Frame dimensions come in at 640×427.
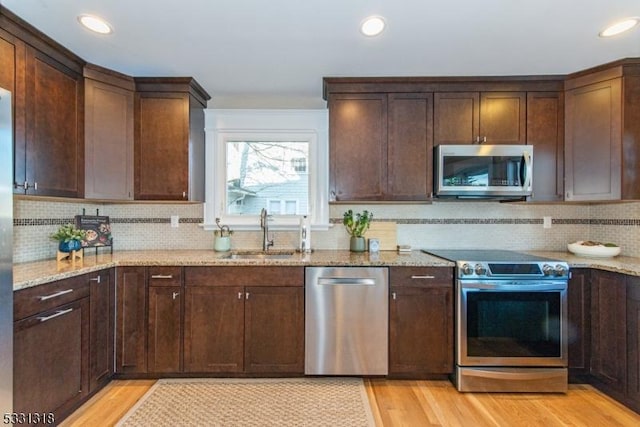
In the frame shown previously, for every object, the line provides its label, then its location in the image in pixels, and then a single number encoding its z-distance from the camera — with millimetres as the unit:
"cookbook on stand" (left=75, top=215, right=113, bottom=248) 2705
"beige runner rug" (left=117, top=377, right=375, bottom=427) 2018
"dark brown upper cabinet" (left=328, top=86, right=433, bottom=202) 2748
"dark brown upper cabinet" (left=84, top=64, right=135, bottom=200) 2477
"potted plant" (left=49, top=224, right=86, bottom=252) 2363
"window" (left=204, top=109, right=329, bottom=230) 3111
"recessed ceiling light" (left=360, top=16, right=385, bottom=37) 1901
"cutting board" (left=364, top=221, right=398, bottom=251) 3100
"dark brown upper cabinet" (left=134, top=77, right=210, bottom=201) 2715
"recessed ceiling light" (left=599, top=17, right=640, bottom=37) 1918
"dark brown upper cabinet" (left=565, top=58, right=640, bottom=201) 2424
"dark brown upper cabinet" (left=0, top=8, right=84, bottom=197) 1945
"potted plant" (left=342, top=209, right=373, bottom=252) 2982
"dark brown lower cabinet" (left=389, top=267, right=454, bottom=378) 2422
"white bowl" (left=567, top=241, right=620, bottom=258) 2637
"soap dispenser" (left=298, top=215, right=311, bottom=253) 2954
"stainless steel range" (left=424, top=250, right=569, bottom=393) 2328
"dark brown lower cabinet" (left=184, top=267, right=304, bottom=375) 2436
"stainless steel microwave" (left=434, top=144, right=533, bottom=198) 2627
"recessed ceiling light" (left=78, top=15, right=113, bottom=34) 1912
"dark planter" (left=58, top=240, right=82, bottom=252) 2361
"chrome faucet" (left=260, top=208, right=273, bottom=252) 2973
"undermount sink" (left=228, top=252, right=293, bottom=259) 2774
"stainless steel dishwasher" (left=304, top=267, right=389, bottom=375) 2428
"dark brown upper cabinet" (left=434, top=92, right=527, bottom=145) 2725
